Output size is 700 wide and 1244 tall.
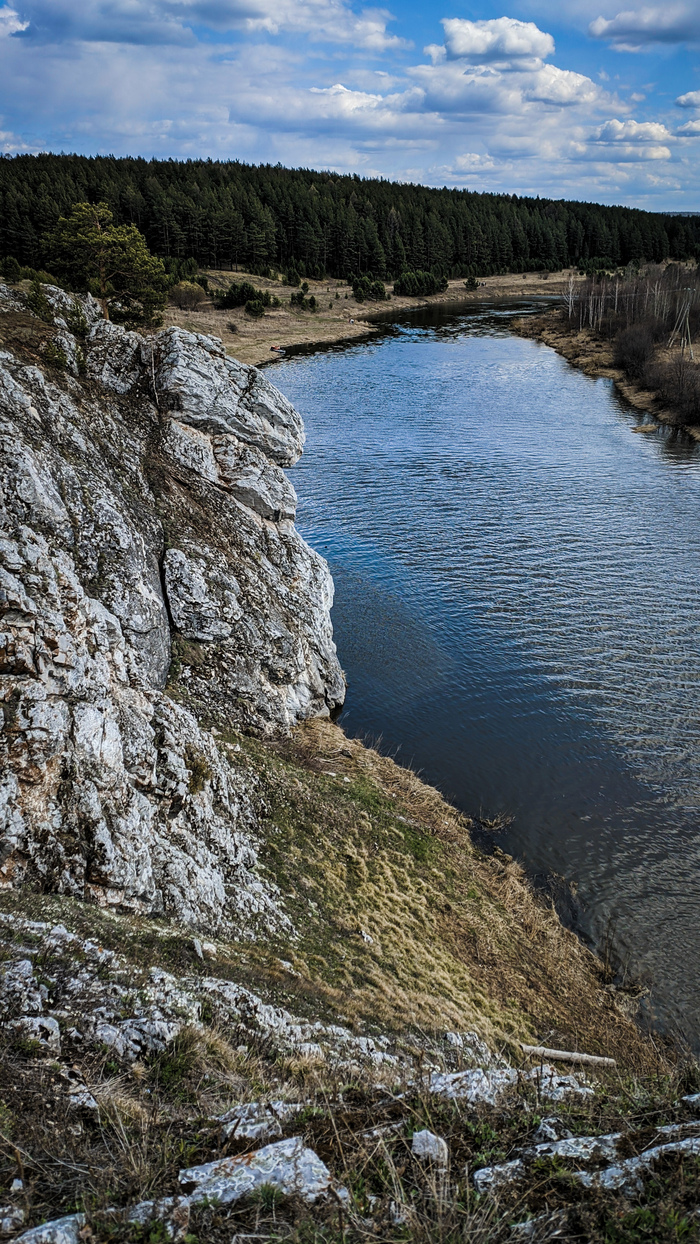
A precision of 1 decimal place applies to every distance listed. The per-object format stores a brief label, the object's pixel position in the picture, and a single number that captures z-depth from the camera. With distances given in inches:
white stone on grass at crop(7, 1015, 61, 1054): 274.9
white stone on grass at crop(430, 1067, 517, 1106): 291.6
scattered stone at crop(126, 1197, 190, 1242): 201.9
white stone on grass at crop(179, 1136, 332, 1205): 218.5
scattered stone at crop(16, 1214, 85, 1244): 191.0
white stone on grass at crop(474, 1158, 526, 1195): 231.9
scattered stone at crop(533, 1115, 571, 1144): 263.1
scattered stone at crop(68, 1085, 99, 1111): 249.6
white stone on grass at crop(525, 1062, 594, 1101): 307.3
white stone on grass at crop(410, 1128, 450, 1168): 240.5
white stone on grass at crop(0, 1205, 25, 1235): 193.3
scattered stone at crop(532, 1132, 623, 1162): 245.0
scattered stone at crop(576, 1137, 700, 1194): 229.3
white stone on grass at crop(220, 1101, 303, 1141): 248.2
